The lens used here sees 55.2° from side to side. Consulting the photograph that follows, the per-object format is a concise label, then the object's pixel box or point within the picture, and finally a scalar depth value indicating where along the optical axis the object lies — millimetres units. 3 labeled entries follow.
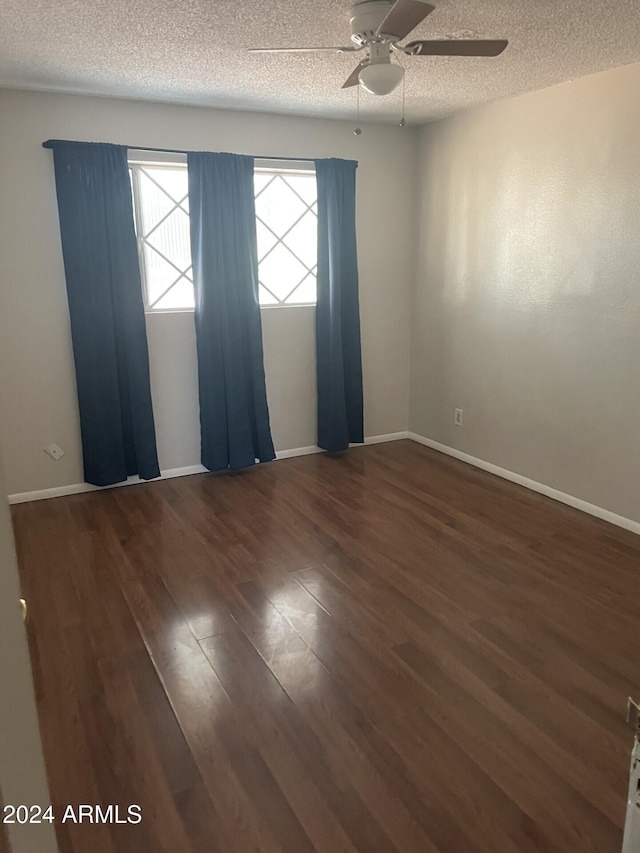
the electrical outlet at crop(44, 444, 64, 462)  3867
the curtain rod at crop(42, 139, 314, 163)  3510
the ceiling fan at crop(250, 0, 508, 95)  2239
